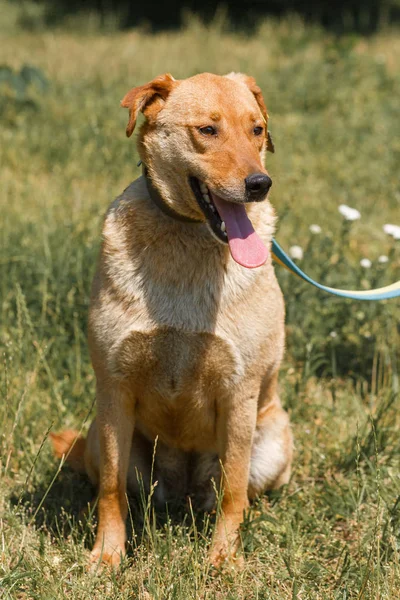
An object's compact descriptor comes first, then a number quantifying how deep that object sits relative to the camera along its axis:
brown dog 5.63
